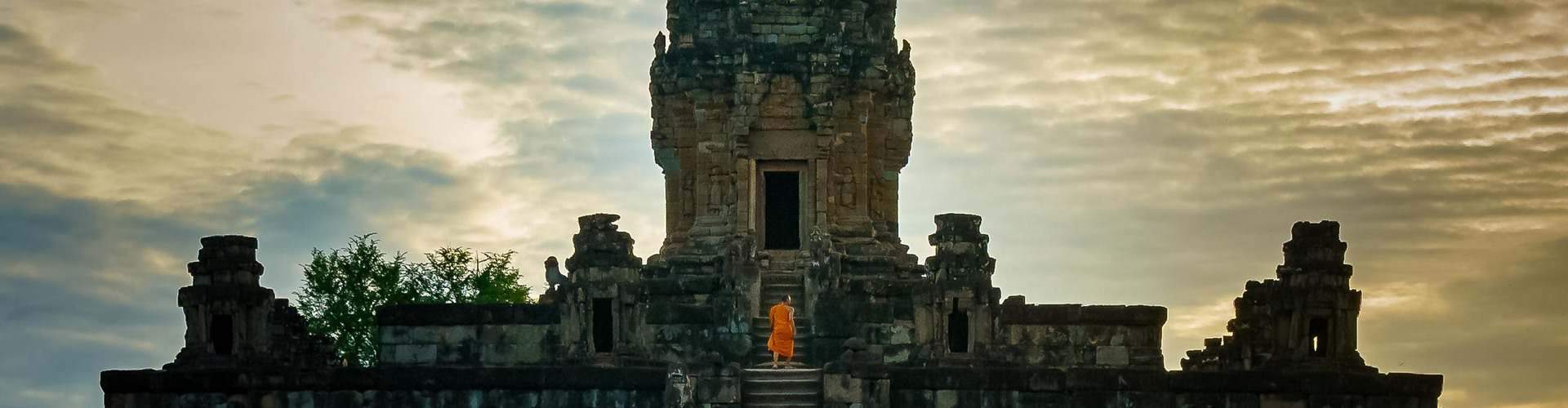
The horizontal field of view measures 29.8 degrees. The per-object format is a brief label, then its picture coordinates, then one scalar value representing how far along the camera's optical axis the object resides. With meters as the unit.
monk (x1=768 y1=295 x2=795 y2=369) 43.81
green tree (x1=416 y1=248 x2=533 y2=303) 65.00
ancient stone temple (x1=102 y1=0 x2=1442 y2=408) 43.00
